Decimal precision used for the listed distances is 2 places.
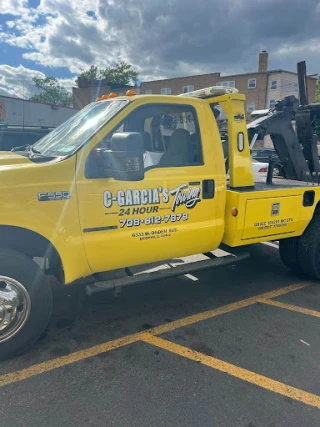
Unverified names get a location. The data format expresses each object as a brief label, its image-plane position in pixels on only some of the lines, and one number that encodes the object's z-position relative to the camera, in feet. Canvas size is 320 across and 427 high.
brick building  123.03
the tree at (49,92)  229.04
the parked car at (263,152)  61.52
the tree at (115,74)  202.59
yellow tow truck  9.05
